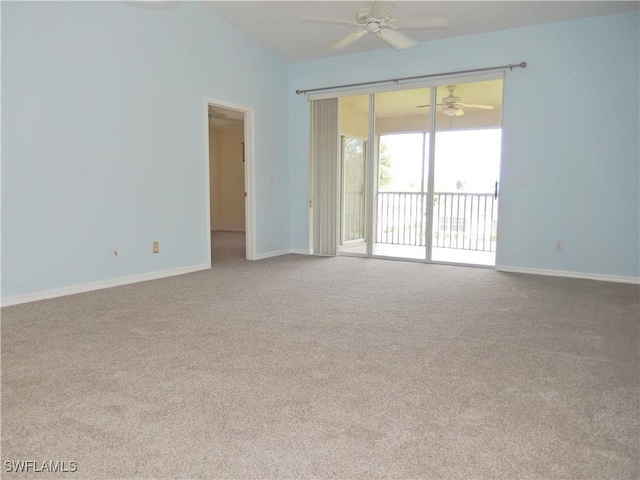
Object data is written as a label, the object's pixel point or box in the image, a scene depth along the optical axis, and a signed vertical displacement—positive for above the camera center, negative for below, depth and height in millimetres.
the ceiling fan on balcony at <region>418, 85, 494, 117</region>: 5555 +1031
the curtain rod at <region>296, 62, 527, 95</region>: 4891 +1348
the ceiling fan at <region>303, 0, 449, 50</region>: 3482 +1373
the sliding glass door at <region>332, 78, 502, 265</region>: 5566 +186
